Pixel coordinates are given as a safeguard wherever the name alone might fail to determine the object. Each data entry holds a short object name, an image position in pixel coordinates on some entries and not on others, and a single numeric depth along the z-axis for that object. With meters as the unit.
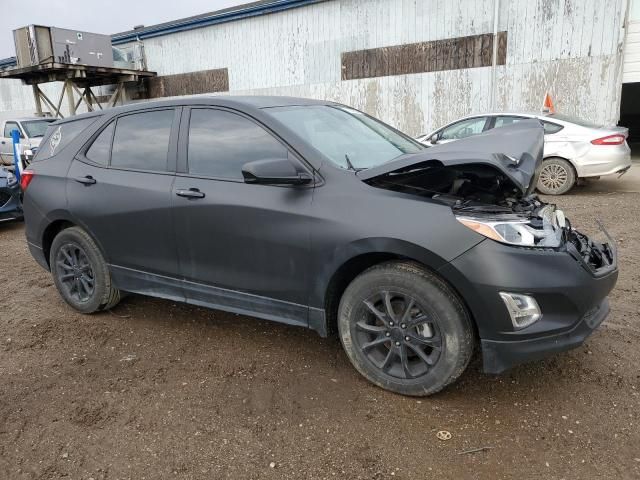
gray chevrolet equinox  2.54
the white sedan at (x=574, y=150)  8.42
